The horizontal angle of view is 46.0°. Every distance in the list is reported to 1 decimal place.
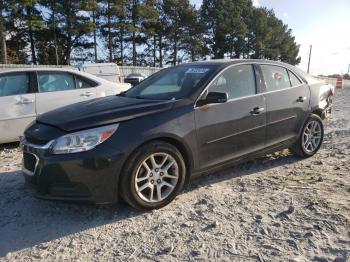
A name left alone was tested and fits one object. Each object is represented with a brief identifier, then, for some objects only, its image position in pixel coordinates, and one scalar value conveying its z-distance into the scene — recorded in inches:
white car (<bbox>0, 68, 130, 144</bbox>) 283.7
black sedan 154.8
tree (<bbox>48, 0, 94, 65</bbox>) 1494.8
